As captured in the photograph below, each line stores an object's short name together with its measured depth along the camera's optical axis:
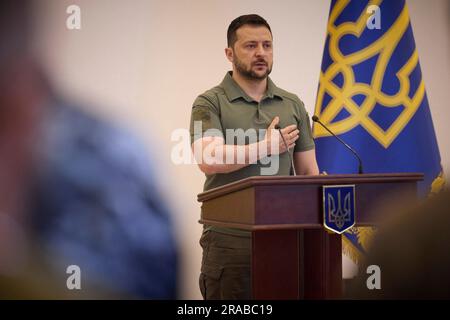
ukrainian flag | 8.34
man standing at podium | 5.68
